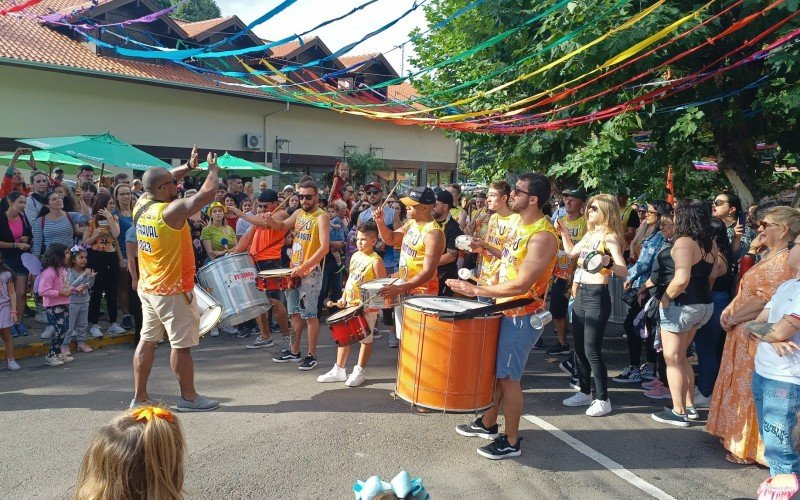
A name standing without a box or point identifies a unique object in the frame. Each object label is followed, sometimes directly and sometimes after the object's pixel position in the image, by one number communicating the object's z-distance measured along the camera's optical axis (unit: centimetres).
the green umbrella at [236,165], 1466
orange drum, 452
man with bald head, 523
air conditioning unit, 2320
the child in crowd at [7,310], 656
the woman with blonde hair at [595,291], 560
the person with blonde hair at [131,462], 202
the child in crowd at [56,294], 693
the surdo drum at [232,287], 657
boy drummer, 634
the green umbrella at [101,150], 1082
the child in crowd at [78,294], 727
